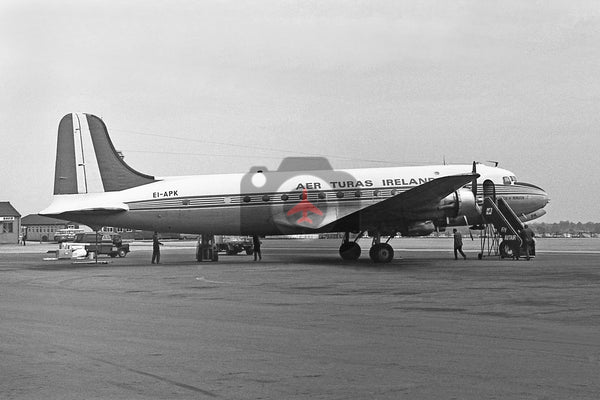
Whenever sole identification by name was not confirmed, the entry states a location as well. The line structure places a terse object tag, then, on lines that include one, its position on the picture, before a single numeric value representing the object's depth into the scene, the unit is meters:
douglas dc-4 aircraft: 32.47
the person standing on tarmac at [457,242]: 36.75
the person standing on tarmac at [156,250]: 36.34
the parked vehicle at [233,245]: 50.20
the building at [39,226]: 163.39
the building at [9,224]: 109.19
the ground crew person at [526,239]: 35.06
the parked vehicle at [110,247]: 46.91
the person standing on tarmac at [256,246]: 37.50
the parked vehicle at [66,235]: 94.12
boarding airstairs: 35.16
